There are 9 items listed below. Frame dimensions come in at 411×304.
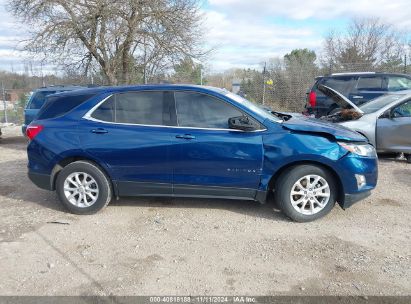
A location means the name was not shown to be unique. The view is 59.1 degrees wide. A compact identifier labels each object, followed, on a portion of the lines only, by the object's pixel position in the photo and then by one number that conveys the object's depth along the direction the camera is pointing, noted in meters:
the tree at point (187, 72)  15.91
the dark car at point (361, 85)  10.16
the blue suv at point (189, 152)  4.50
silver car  7.52
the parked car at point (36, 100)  9.81
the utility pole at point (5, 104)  17.77
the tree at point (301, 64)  18.22
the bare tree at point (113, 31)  13.84
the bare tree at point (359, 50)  23.94
